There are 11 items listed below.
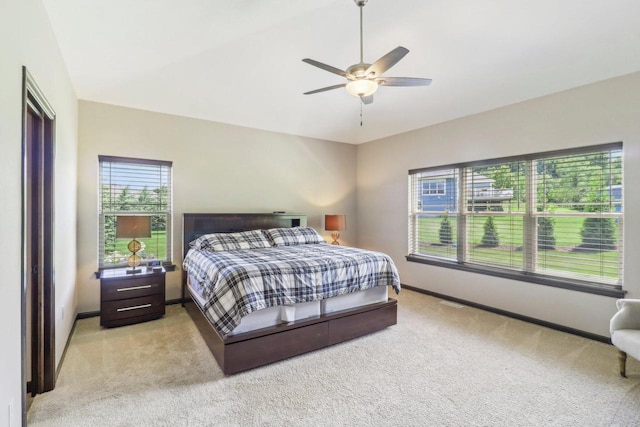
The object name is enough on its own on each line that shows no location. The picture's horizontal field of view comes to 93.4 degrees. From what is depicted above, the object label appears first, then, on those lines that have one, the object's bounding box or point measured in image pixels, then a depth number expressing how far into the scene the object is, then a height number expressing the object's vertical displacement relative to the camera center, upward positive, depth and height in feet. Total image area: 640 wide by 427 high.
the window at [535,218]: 10.41 -0.22
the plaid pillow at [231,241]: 12.81 -1.27
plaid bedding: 8.36 -2.04
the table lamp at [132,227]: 11.12 -0.54
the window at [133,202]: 12.69 +0.45
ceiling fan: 7.34 +3.50
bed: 8.35 -2.74
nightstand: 10.95 -3.18
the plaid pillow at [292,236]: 14.42 -1.15
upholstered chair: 7.74 -3.00
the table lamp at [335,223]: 17.37 -0.60
